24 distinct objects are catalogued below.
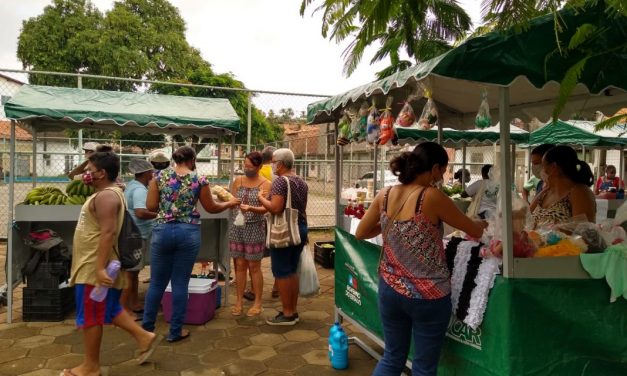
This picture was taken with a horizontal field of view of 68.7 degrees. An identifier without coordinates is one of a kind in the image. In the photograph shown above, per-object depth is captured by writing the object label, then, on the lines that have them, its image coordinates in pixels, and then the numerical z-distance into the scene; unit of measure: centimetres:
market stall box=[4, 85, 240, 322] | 449
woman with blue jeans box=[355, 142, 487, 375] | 235
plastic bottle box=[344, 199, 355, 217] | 426
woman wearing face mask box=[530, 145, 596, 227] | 309
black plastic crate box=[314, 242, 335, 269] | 687
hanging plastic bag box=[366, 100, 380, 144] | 344
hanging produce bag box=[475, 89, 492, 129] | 289
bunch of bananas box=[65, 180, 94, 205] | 477
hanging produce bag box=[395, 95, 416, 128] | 337
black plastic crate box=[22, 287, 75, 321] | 452
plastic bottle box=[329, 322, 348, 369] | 352
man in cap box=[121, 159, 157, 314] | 431
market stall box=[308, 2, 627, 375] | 217
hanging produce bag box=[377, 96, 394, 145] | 331
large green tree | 2517
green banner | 228
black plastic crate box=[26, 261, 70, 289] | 453
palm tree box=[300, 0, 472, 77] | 234
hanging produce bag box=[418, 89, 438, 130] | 324
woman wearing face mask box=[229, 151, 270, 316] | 457
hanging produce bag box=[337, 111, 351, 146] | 387
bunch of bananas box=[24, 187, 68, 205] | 461
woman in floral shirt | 379
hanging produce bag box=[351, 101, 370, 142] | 358
